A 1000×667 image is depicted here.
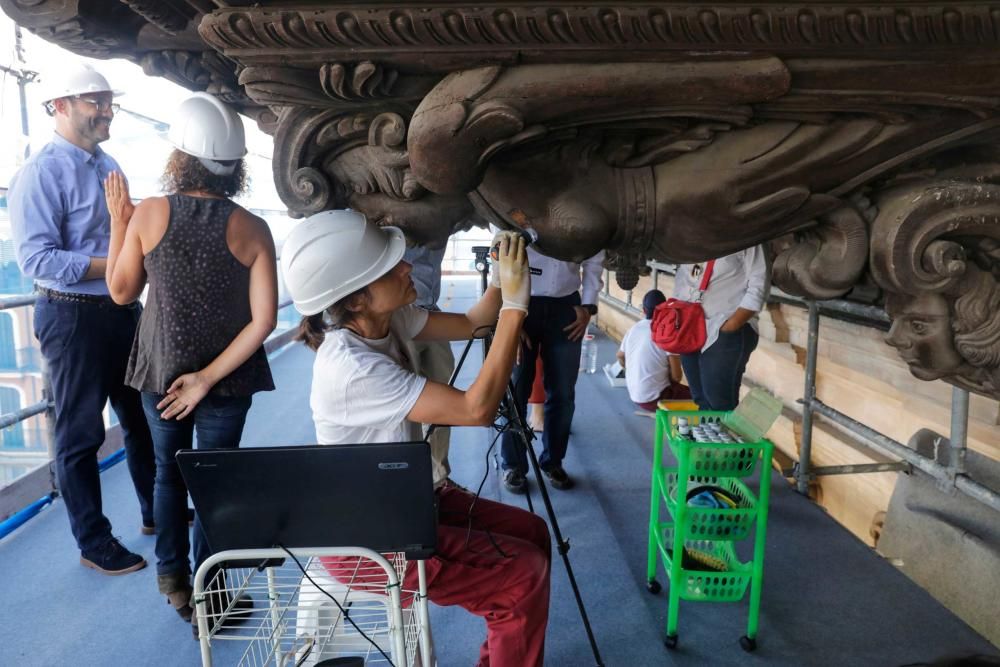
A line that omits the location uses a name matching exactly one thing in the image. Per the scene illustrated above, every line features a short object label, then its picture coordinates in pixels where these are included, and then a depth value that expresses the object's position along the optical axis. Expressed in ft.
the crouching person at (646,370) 10.93
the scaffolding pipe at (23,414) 7.56
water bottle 16.24
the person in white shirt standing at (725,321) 7.20
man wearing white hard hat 6.04
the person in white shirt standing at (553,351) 8.55
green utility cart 5.45
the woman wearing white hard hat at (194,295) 5.12
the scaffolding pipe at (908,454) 5.72
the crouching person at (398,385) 3.90
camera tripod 5.36
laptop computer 3.50
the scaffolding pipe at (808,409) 8.30
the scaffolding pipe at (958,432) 5.88
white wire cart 3.70
